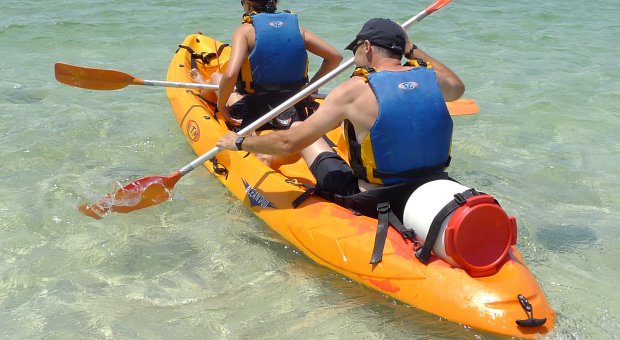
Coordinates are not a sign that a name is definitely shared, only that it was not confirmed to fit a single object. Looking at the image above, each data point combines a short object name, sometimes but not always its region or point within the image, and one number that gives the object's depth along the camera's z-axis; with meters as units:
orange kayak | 2.77
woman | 4.41
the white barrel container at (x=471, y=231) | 2.81
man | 3.04
